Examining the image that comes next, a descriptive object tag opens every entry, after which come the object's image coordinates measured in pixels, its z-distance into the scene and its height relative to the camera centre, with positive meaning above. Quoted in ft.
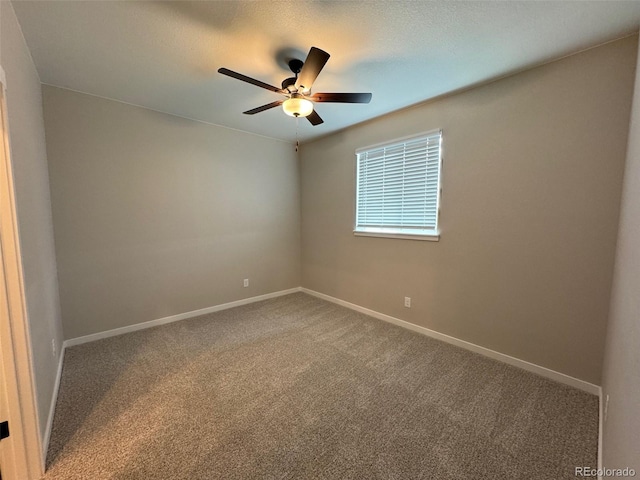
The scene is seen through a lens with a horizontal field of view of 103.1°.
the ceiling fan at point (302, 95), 5.76 +2.95
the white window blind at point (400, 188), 9.01 +1.06
